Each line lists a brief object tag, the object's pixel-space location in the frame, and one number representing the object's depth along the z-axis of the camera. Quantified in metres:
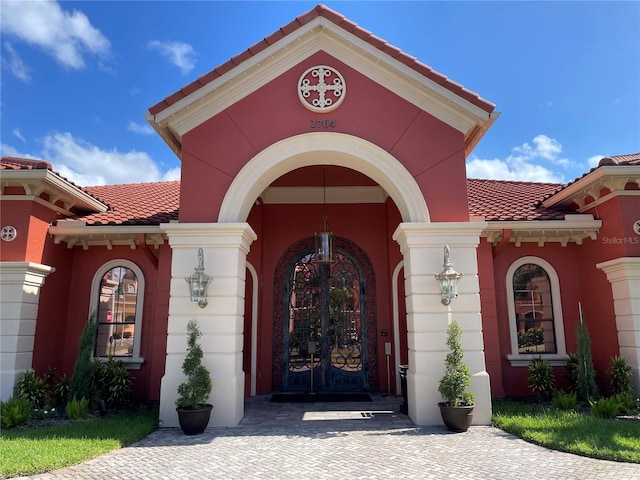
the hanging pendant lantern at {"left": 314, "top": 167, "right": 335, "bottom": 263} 10.23
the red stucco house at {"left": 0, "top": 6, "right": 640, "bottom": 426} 7.57
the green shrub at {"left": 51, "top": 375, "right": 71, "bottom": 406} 8.50
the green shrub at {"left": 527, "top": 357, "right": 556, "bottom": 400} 8.68
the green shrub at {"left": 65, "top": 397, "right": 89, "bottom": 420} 7.50
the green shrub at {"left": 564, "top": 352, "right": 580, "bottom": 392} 8.78
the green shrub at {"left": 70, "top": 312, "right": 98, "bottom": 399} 8.04
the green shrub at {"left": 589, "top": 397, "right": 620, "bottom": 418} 7.08
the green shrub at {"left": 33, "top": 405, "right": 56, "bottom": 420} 7.57
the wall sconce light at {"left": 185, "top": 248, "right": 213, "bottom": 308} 7.26
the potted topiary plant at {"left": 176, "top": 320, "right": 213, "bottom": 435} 6.66
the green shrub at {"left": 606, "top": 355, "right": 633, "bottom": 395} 8.02
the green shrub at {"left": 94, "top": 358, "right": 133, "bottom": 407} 8.53
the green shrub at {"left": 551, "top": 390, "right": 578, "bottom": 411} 7.76
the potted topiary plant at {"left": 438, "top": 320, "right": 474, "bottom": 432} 6.64
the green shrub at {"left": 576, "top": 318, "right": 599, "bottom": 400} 8.21
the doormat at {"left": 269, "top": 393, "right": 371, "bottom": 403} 9.40
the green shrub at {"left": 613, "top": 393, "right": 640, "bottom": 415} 7.42
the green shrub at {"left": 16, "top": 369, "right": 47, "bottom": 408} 7.95
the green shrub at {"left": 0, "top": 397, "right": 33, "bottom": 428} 6.96
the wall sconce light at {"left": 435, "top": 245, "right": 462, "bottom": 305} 7.21
